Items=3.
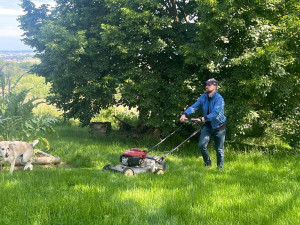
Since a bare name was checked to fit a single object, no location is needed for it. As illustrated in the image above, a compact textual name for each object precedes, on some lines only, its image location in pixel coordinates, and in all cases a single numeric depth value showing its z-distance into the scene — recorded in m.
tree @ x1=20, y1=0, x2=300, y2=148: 9.02
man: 6.92
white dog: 6.48
